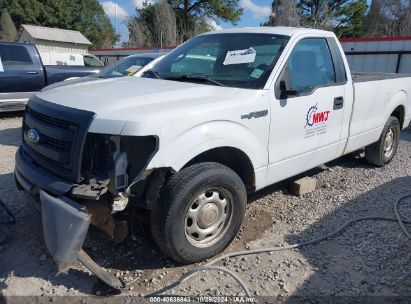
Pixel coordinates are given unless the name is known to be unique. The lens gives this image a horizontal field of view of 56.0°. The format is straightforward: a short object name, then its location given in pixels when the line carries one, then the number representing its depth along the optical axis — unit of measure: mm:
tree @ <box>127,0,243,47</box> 26875
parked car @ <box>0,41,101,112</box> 9008
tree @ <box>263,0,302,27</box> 19797
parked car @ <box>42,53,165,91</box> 7965
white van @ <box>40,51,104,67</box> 12734
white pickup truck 2707
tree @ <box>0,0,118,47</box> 48062
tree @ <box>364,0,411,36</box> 24547
